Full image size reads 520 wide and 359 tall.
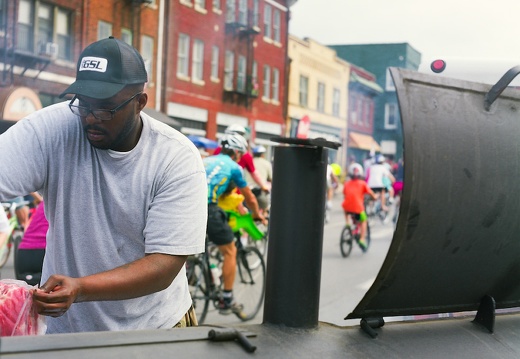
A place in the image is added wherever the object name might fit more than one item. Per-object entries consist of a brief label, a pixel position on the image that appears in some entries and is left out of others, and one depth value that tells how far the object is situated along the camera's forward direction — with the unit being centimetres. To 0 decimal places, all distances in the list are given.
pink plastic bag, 186
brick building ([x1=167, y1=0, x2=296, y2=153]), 2548
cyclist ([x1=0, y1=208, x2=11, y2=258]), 513
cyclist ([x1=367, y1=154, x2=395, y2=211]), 2003
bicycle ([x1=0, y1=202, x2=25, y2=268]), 973
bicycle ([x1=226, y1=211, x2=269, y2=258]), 845
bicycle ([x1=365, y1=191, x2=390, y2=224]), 2058
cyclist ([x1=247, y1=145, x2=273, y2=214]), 1171
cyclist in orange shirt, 1411
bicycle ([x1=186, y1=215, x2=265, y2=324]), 742
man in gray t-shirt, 228
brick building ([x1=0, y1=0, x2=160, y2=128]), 1997
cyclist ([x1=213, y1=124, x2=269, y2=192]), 897
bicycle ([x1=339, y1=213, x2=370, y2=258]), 1356
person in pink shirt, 508
